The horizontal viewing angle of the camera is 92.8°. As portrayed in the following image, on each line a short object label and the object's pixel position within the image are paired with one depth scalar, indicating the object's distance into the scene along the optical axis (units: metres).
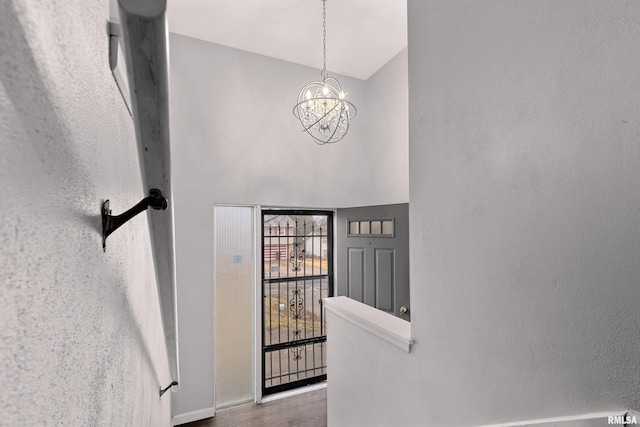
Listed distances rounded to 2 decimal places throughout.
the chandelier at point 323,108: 2.46
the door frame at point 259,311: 3.06
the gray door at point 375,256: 2.83
